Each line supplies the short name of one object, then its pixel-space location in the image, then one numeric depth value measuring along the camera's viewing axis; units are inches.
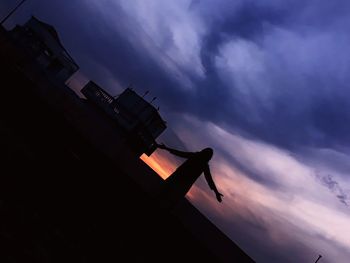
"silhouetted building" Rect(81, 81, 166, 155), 1328.7
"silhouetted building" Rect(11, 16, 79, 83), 1617.9
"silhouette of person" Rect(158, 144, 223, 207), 345.4
